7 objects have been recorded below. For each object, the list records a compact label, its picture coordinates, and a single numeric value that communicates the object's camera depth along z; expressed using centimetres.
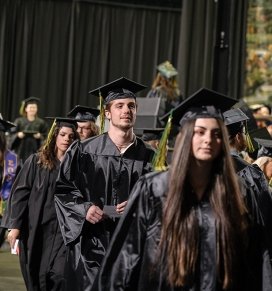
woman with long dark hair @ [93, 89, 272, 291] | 676
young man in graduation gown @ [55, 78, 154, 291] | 928
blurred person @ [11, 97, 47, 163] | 2393
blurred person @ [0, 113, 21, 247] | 1272
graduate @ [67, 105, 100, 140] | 1213
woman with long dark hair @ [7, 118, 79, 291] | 1158
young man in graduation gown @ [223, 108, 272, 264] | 712
